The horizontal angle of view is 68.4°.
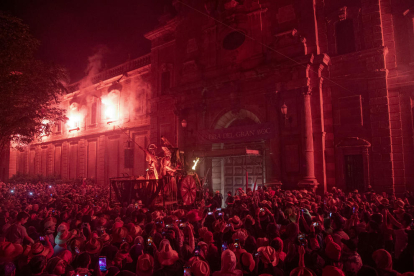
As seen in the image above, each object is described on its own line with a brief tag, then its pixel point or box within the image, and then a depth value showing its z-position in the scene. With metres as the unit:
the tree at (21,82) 17.11
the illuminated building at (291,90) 15.41
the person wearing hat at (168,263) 4.27
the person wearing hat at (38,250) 4.66
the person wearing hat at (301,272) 3.72
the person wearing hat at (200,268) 4.14
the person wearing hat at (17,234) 6.05
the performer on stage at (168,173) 14.38
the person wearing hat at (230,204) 10.99
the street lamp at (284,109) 16.91
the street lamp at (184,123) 21.06
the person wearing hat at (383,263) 3.71
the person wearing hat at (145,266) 4.44
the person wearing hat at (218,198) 14.58
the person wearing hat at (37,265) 4.14
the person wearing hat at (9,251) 4.61
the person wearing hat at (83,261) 4.50
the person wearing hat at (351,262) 3.94
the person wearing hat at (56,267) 4.16
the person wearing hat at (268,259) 4.52
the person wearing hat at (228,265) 3.98
